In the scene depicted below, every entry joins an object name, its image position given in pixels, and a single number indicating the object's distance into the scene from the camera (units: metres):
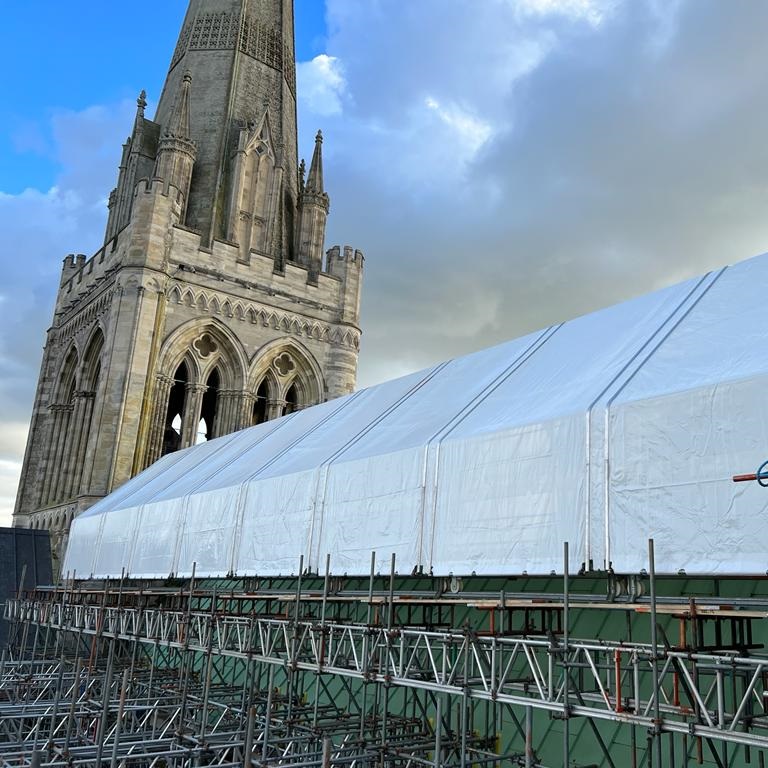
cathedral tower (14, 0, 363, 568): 29.73
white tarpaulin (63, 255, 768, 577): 8.81
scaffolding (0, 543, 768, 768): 7.88
